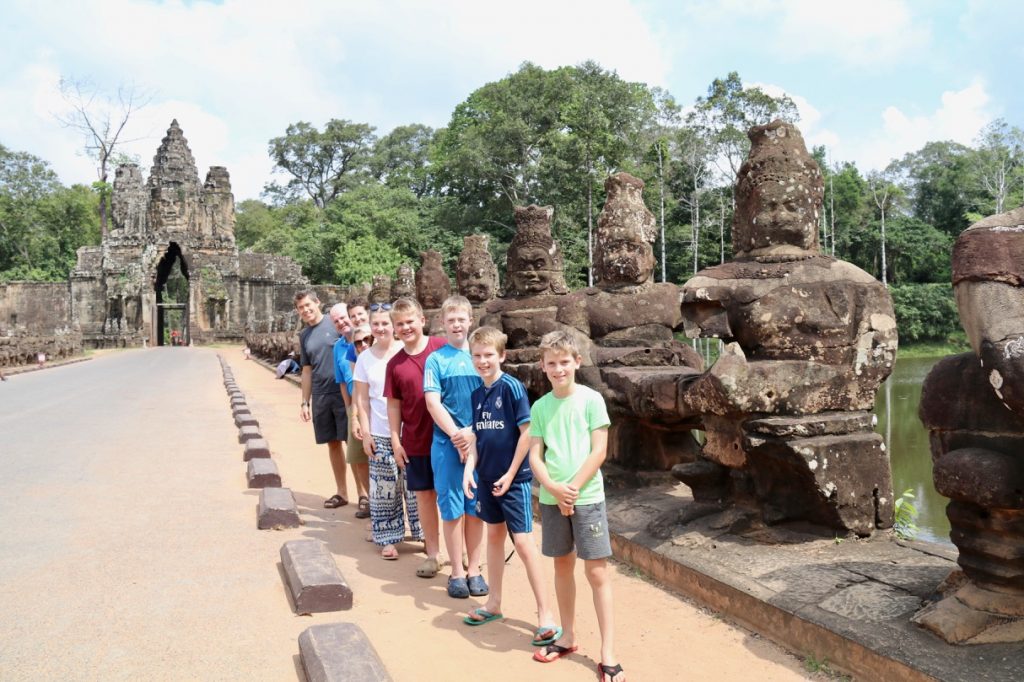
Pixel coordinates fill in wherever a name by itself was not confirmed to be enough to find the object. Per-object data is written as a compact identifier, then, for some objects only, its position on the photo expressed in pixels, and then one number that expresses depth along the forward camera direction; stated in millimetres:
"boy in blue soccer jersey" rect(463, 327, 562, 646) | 3922
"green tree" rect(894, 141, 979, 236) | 39062
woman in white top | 5230
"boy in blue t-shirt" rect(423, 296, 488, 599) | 4352
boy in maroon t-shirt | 4754
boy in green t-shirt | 3373
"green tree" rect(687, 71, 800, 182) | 32719
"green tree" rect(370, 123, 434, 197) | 61500
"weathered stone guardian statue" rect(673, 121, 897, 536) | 4016
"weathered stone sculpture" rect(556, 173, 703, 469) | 5742
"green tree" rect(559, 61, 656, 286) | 32812
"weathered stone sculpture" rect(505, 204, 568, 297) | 7375
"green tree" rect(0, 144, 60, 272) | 56531
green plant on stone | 5779
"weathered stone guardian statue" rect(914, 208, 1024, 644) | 2736
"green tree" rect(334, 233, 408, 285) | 43438
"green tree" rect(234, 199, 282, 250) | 66812
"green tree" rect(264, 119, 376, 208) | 63312
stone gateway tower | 44875
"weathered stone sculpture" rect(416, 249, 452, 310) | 12844
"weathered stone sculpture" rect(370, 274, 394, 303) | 14689
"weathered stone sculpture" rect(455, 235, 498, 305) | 10984
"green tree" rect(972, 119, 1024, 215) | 36500
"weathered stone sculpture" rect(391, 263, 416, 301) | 15017
